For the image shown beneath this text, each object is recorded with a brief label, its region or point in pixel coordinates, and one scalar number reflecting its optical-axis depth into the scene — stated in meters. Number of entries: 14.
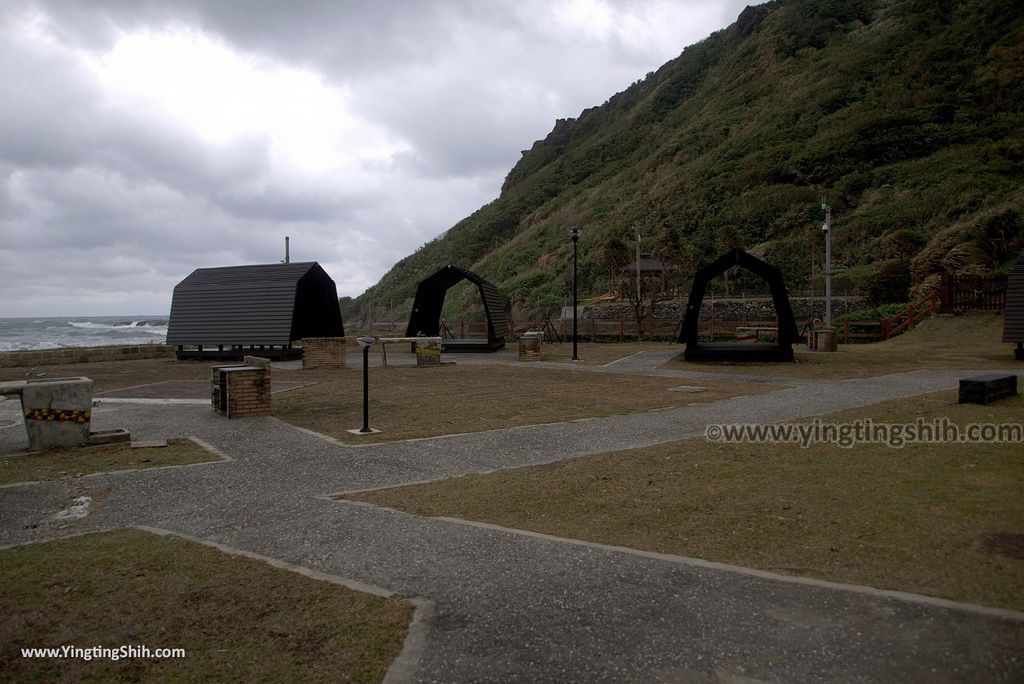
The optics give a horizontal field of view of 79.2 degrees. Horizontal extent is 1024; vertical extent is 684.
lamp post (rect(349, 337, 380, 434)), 8.70
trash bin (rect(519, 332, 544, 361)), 22.11
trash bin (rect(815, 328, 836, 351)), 22.94
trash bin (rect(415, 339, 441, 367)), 19.72
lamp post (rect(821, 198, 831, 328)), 24.78
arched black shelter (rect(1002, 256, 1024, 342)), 16.42
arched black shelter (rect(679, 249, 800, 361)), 18.84
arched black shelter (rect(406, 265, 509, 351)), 25.75
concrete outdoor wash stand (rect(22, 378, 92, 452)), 7.50
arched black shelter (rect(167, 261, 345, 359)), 23.48
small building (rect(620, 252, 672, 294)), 41.03
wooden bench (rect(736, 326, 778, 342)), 27.53
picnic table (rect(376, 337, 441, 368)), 18.99
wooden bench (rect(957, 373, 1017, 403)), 9.17
